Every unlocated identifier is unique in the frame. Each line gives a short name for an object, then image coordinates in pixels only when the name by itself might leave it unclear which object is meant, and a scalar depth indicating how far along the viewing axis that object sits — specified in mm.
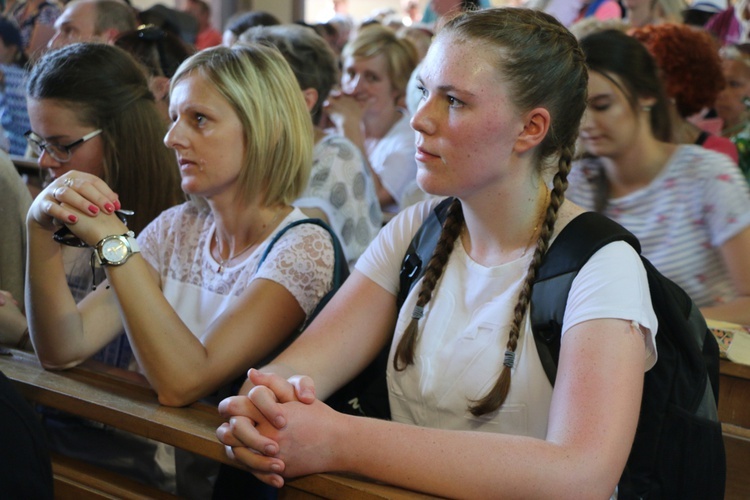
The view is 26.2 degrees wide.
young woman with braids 1790
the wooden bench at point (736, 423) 2113
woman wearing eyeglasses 2467
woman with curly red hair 2958
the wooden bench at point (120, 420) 1820
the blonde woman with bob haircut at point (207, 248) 2072
